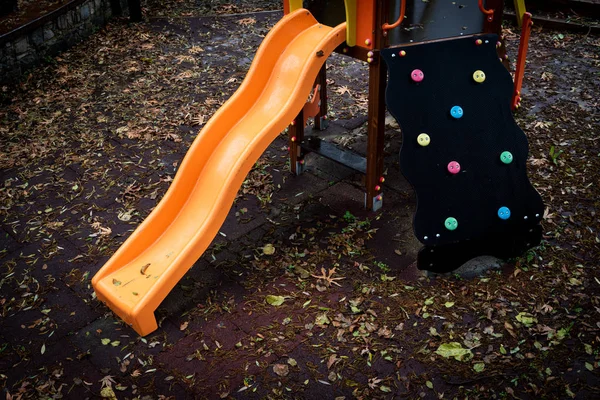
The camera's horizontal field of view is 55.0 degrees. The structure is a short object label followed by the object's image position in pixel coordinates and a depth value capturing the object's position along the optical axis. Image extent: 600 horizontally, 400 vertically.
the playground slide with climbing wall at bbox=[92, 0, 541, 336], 3.79
